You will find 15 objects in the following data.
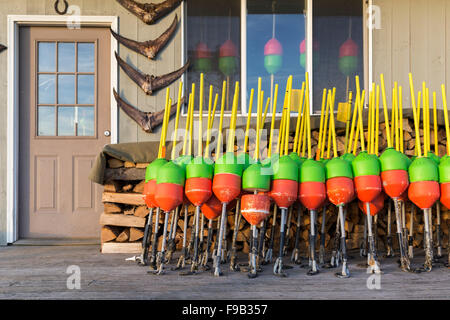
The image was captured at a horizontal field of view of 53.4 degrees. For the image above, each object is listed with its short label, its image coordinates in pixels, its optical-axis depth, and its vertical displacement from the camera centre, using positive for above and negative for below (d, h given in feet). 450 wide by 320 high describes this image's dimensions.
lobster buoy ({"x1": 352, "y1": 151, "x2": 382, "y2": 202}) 9.30 -0.39
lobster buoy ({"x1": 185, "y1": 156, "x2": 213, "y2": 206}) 9.16 -0.46
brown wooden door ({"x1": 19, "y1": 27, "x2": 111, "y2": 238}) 14.55 +1.12
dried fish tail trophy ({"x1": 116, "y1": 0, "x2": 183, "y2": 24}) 14.66 +4.96
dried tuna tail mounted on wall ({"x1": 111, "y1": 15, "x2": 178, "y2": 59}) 14.67 +3.79
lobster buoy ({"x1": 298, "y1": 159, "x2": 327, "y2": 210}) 9.29 -0.55
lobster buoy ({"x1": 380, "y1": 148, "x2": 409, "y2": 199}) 9.35 -0.32
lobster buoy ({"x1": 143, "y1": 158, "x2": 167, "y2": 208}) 10.02 -0.50
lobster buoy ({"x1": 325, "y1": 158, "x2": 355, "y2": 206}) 9.25 -0.48
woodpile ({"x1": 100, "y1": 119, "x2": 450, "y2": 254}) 12.07 -1.61
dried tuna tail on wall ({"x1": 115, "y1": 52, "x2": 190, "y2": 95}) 14.65 +2.69
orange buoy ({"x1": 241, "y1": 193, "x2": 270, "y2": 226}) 8.95 -0.96
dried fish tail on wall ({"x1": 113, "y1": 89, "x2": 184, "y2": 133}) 14.61 +1.44
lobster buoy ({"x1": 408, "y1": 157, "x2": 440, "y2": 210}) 9.30 -0.49
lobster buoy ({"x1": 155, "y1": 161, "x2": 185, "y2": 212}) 9.14 -0.56
